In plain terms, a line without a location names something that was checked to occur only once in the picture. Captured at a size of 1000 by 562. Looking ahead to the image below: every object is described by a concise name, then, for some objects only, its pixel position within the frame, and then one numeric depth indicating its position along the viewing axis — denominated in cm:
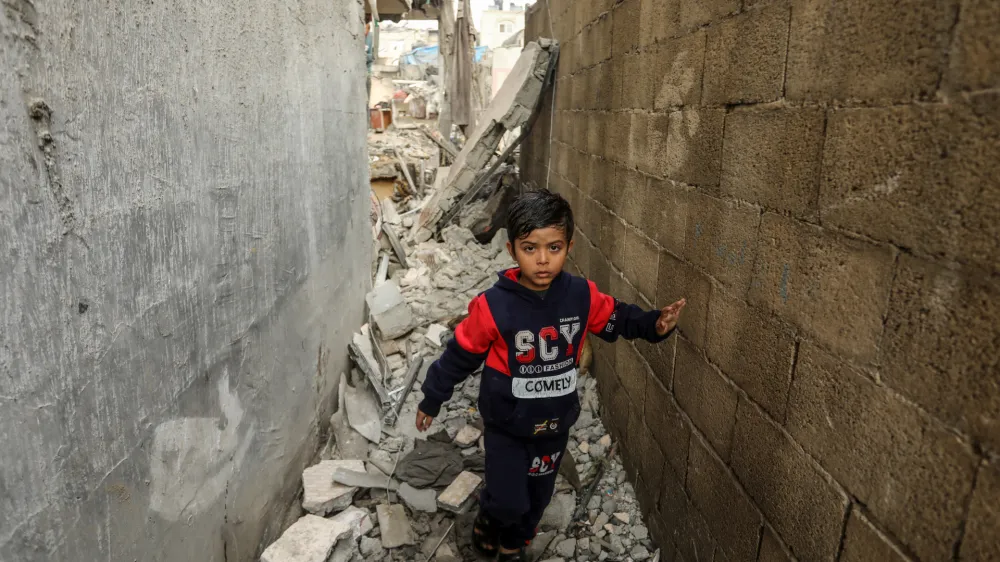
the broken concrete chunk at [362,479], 320
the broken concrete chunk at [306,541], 262
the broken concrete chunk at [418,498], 319
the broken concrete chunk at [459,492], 295
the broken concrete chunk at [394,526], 293
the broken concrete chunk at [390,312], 488
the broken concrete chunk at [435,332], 482
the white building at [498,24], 5422
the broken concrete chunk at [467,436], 365
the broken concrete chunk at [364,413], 376
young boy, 222
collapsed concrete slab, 603
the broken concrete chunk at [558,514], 301
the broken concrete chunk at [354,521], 290
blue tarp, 3238
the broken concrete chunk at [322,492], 303
